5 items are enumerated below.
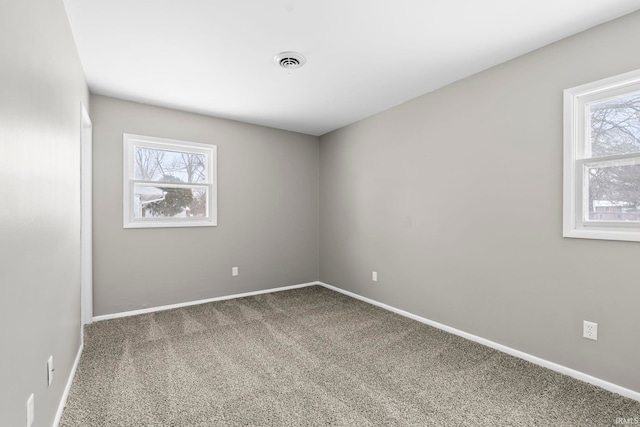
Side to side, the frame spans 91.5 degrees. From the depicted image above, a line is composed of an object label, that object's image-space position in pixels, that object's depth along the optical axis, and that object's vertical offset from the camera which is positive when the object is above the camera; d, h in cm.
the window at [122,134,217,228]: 353 +35
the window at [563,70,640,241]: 202 +36
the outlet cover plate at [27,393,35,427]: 125 -81
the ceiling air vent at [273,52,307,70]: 248 +125
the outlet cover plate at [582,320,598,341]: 212 -81
